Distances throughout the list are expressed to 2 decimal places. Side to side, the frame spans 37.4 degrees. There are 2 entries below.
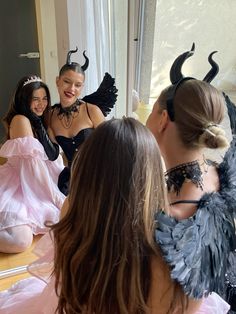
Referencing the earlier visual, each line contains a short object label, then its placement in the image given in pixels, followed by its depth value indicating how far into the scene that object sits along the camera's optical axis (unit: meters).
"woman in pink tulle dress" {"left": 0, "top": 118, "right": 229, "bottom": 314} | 0.57
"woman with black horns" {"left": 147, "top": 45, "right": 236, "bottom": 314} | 0.65
